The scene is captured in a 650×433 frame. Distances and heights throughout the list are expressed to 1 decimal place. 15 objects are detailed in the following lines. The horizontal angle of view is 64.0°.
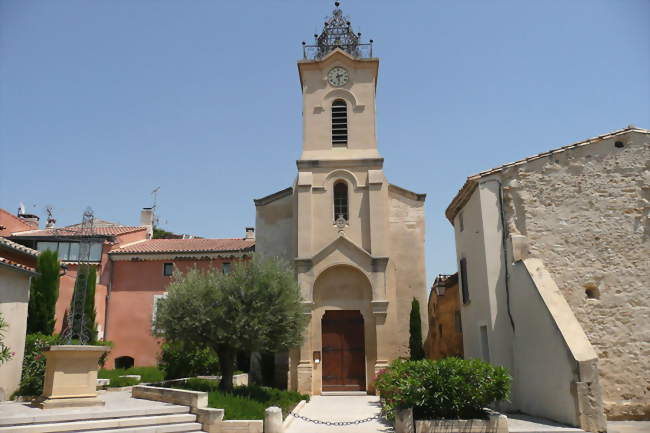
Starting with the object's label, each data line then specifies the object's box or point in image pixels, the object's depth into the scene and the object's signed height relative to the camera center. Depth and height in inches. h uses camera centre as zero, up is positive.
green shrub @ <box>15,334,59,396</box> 663.1 -39.8
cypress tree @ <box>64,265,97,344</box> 1073.5 +57.0
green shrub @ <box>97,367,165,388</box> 871.4 -71.3
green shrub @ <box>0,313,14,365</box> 518.0 -18.8
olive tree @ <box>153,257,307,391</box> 639.1 +26.2
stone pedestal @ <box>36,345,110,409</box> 538.3 -44.8
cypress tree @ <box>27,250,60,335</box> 1006.4 +72.7
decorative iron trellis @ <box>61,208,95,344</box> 582.2 +76.6
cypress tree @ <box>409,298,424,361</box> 820.0 -3.5
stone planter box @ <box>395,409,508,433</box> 470.3 -82.6
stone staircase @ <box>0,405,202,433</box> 458.9 -79.9
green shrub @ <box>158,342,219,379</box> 870.4 -47.4
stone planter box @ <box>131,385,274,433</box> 498.3 -80.6
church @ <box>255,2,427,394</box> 845.8 +171.2
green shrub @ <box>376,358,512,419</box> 488.4 -52.0
